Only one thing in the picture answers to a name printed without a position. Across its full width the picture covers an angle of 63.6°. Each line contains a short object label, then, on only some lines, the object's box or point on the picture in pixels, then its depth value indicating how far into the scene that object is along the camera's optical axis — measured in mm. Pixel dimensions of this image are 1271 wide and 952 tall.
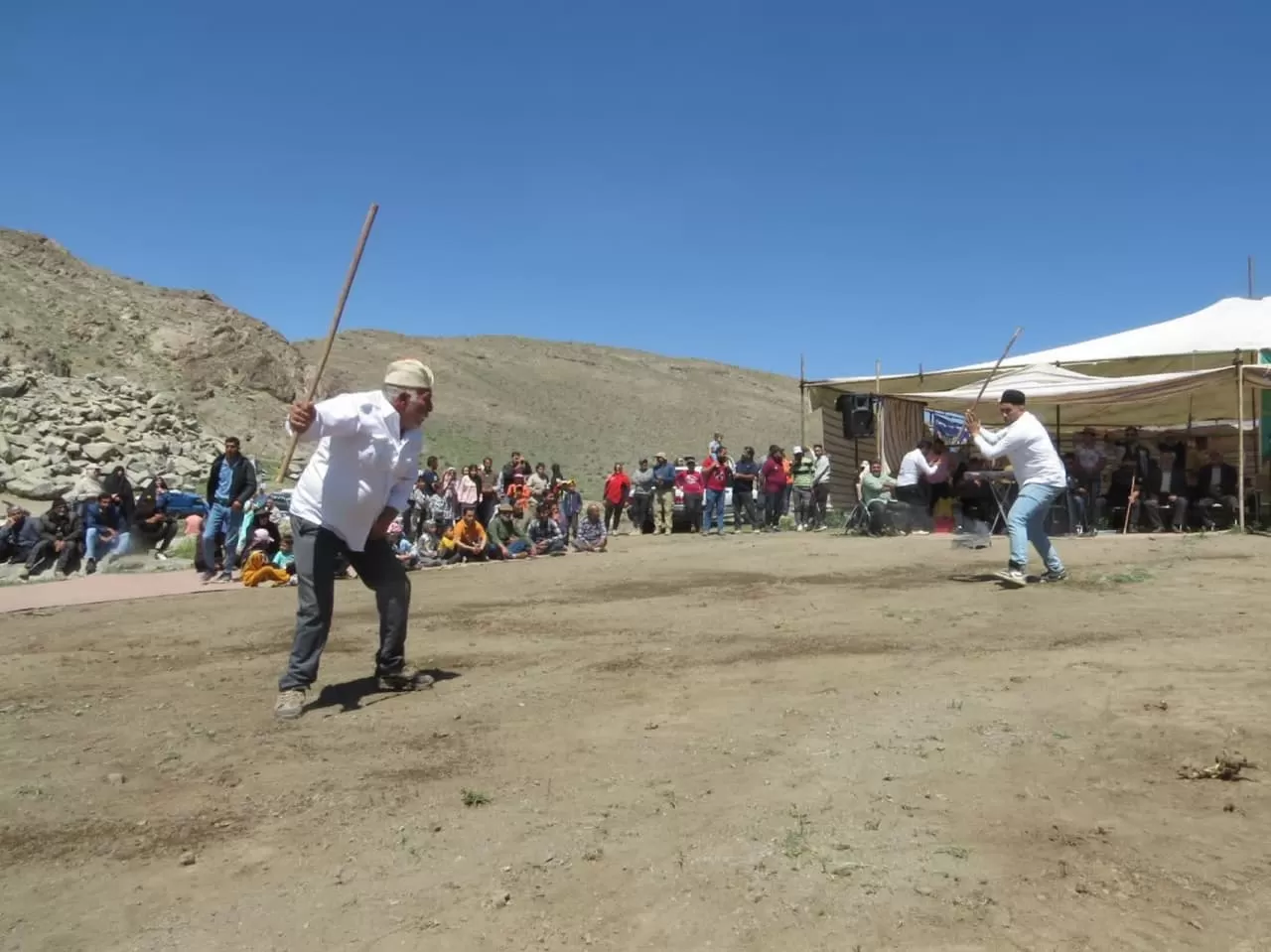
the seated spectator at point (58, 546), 12797
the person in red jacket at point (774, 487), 18500
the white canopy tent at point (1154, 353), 16906
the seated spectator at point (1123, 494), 14984
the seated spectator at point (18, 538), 12922
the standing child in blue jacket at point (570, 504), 17609
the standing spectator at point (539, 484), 16169
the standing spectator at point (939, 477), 14820
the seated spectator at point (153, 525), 13898
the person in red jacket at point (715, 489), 17734
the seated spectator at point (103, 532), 13008
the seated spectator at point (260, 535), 12031
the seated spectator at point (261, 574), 11375
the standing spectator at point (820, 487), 18219
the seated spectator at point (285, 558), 11672
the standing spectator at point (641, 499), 19422
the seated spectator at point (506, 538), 14344
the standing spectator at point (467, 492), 15562
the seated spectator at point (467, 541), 13977
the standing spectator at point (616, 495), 18828
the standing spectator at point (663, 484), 19303
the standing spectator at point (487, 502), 16109
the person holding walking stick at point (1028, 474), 8625
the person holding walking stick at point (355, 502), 5137
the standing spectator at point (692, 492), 18484
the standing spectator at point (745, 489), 18656
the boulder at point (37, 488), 19844
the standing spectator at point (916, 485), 14782
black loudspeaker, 18234
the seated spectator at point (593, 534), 15402
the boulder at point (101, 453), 22734
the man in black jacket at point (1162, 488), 14711
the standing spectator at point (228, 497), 11922
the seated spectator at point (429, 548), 13641
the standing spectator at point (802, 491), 18141
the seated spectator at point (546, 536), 14848
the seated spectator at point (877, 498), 15320
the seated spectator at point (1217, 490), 14391
